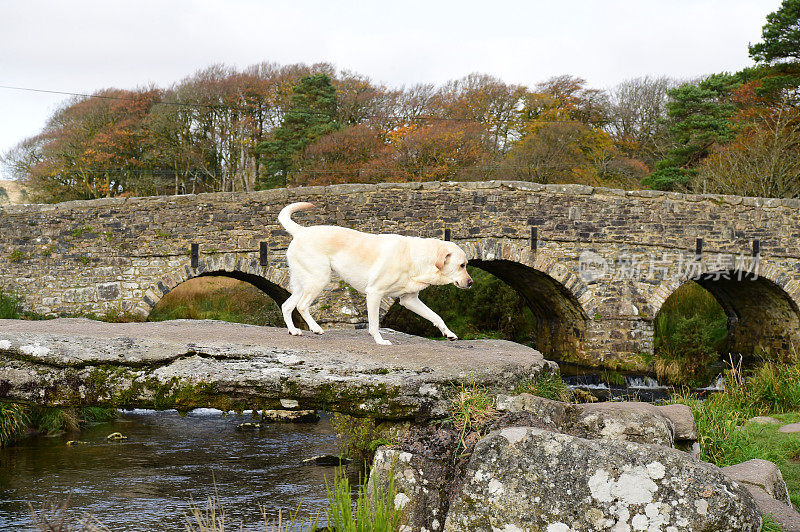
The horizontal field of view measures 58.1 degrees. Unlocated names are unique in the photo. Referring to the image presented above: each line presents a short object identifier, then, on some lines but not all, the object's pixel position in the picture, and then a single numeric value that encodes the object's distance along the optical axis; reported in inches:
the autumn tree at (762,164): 908.6
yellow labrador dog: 261.6
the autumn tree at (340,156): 1066.1
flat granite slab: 222.7
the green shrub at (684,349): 704.4
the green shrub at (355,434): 355.0
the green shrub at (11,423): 413.1
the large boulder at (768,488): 199.5
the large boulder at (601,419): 209.9
